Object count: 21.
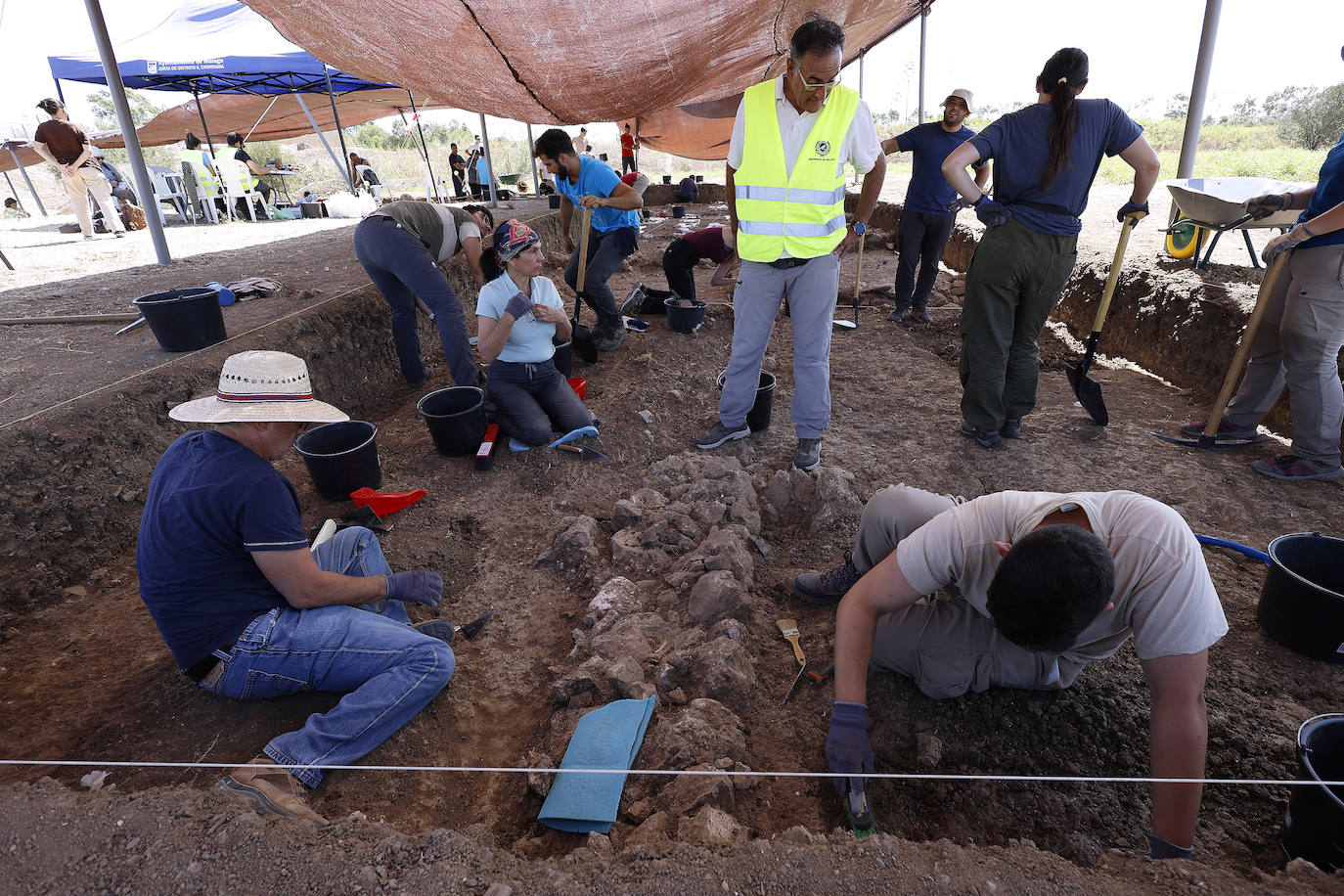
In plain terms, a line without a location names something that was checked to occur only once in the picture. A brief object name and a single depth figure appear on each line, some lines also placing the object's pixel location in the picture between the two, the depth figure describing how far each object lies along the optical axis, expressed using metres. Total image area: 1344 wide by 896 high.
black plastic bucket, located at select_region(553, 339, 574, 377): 4.60
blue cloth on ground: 1.59
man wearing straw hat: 1.71
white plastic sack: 11.84
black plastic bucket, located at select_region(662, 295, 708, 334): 5.69
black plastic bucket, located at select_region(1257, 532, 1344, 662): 1.97
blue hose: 2.40
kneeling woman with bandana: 3.61
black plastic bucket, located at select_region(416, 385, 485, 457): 3.62
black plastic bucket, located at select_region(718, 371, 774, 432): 3.73
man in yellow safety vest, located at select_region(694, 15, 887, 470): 2.93
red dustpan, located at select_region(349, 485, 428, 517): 3.17
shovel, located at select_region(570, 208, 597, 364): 5.07
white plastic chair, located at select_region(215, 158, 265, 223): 11.21
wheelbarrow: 4.50
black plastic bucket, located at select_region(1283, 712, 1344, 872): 1.33
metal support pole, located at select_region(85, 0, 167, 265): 4.82
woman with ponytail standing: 2.98
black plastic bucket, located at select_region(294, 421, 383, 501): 3.23
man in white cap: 4.98
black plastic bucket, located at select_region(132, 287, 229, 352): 3.55
